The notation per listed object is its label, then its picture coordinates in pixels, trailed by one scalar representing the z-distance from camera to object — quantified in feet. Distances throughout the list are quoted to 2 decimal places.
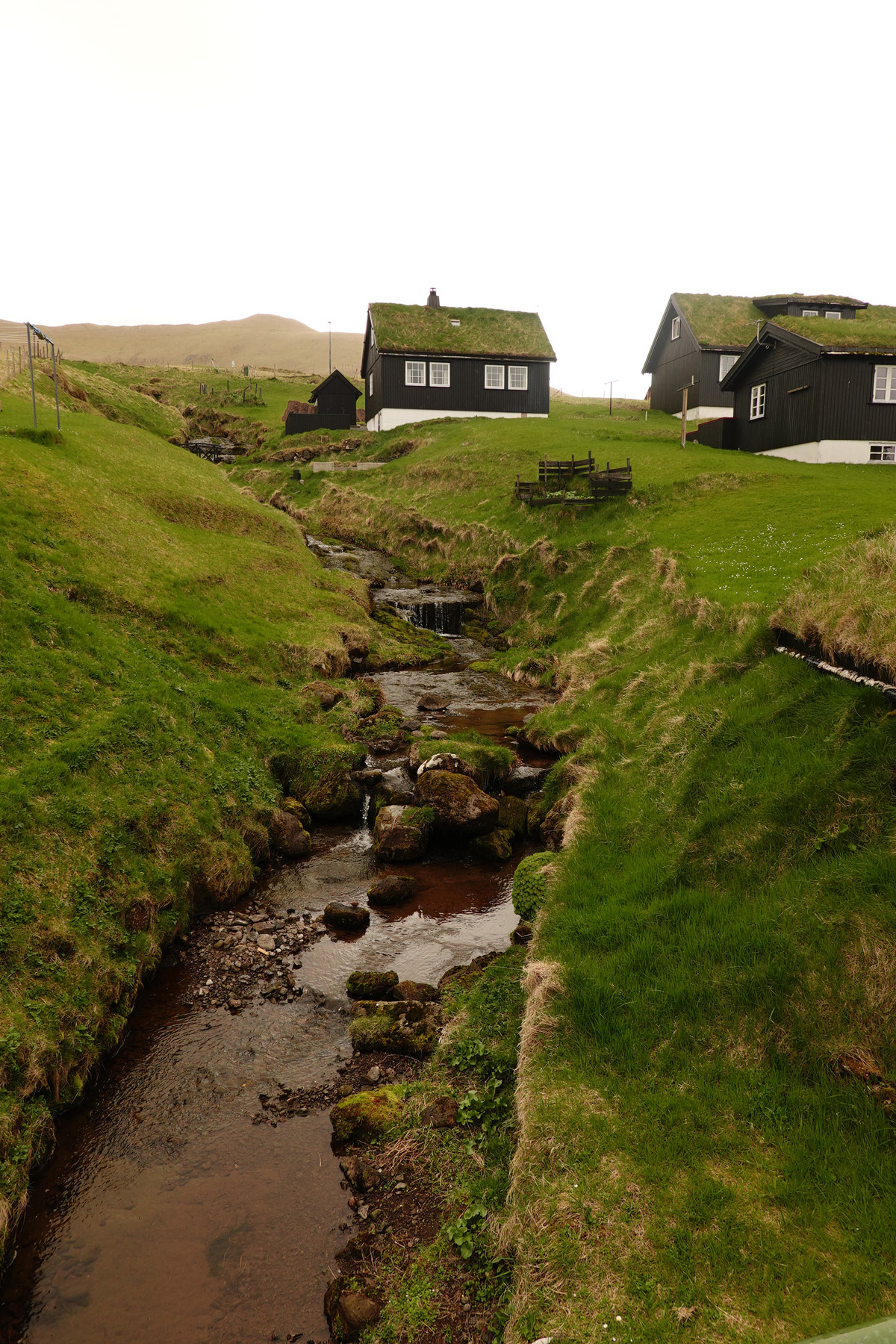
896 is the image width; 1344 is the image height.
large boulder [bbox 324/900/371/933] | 46.85
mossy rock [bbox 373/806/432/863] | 54.60
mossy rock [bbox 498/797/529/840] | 57.36
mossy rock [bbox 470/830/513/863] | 54.49
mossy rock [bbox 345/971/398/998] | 40.47
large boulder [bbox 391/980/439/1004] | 40.11
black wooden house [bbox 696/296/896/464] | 132.87
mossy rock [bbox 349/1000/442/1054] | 36.50
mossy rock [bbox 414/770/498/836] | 56.24
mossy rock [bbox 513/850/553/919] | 44.06
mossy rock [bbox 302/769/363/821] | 60.23
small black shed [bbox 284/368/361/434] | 236.43
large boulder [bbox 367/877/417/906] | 49.52
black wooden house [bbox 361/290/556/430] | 207.21
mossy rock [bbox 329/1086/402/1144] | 31.58
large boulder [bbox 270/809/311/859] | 54.95
